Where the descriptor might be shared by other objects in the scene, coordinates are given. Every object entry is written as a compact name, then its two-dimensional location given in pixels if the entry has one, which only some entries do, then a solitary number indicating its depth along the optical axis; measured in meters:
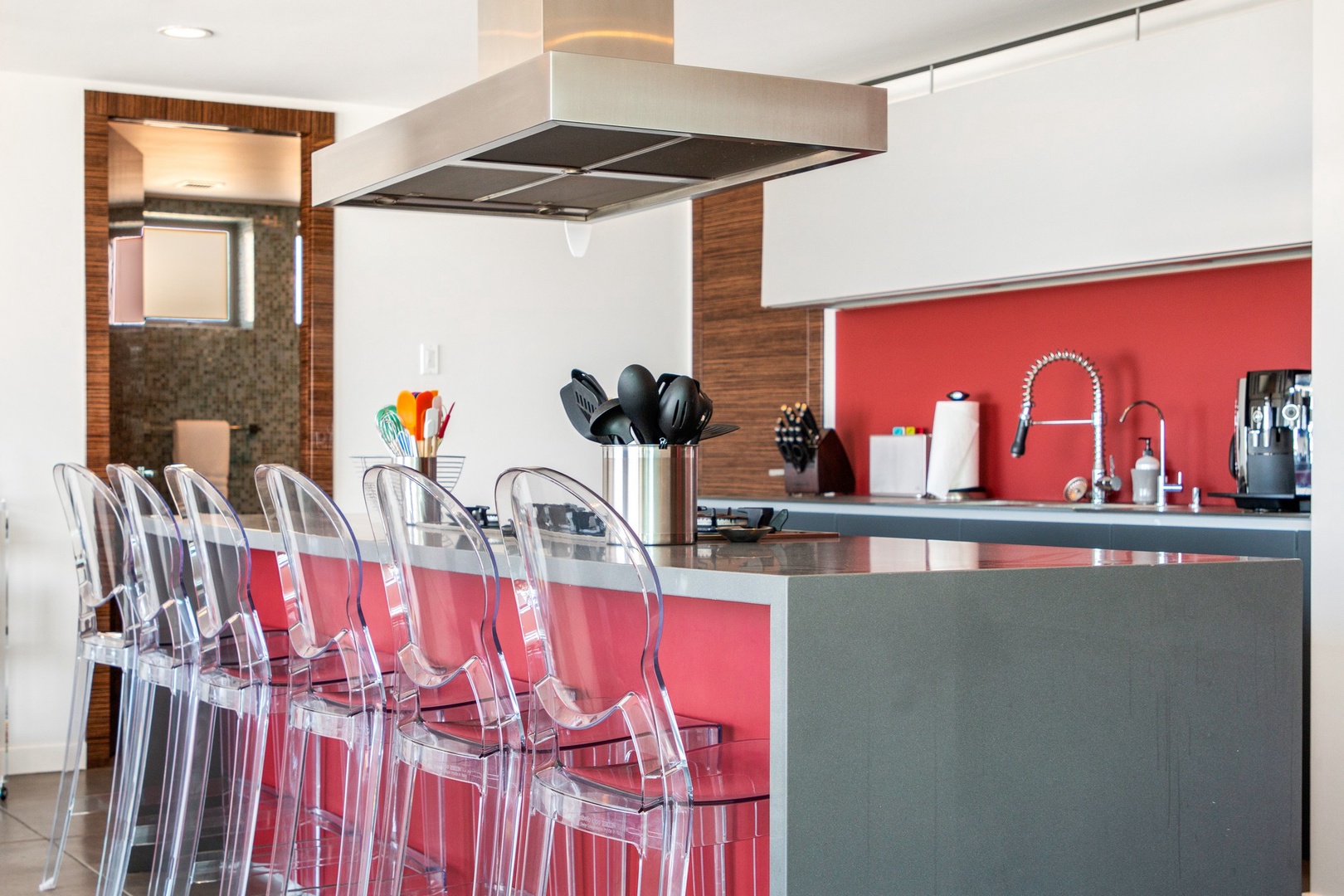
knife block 5.01
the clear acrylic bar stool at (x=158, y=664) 2.96
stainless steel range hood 2.53
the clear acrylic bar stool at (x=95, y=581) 3.15
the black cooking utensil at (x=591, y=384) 2.74
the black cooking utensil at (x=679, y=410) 2.51
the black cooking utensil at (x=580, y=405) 2.73
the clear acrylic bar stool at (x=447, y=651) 2.09
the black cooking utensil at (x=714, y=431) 2.65
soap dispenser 4.05
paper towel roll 4.65
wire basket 3.56
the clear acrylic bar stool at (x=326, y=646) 2.39
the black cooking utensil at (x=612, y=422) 2.59
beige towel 5.66
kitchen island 1.80
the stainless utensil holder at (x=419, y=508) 2.07
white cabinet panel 3.55
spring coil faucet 4.14
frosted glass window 6.45
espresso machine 3.51
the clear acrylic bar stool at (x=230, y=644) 2.74
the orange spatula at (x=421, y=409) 3.41
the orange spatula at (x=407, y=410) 3.40
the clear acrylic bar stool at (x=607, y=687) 1.76
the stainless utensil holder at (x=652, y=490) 2.53
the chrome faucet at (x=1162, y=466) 3.88
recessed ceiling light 4.24
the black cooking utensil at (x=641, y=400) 2.51
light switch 5.32
